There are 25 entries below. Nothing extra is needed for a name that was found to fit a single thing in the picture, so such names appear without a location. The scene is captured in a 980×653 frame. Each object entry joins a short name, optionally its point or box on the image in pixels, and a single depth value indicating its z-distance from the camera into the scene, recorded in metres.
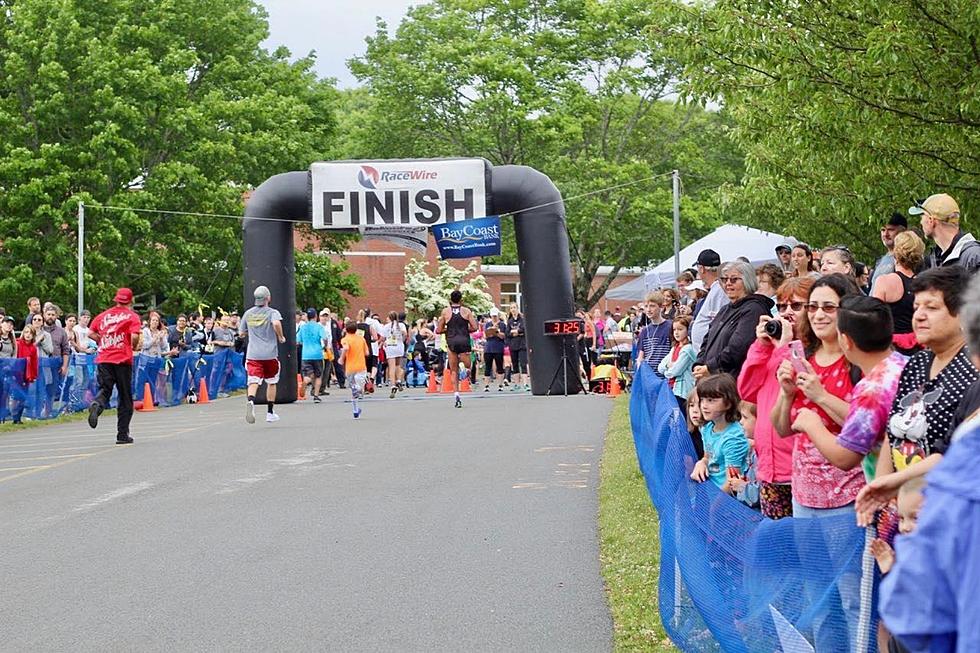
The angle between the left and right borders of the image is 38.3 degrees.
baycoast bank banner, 26.50
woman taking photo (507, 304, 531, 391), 32.63
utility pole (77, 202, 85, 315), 31.22
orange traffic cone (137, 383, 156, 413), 25.31
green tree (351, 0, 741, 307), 50.88
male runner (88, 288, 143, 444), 17.14
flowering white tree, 60.56
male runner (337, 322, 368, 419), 21.59
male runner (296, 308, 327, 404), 26.48
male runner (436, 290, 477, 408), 25.23
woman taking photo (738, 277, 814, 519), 5.99
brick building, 64.56
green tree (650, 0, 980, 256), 10.72
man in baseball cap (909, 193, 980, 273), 7.64
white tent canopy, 23.80
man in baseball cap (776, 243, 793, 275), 15.33
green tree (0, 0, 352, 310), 36.03
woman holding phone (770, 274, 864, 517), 5.11
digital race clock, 26.12
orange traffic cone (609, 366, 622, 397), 28.03
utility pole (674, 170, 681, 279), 34.98
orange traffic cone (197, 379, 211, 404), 28.55
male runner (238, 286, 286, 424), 19.97
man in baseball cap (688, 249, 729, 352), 11.27
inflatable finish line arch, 26.41
